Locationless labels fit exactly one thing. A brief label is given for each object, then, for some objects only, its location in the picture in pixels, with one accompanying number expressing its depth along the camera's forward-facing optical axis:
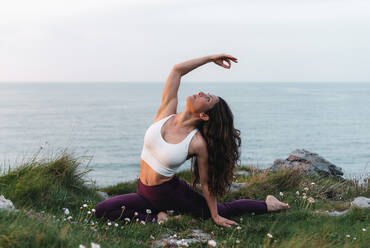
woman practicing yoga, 5.52
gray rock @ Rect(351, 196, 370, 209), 6.54
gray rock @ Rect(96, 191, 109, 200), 7.92
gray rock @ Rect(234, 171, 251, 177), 10.78
